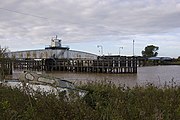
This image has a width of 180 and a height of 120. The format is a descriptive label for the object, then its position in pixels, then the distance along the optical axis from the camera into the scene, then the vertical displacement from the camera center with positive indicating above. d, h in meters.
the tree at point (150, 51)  152.39 +5.92
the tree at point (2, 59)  10.35 +0.18
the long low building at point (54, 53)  88.81 +3.02
